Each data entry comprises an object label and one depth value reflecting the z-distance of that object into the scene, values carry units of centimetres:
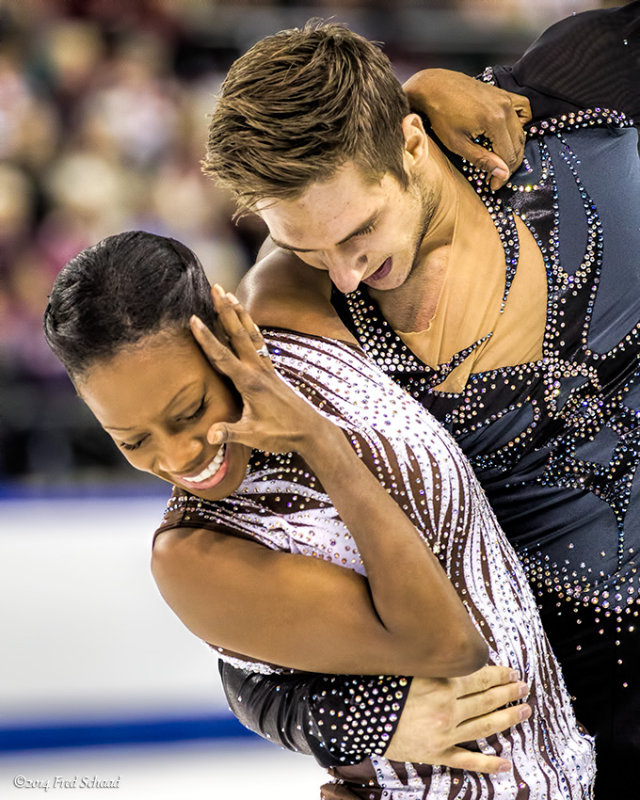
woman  508
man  522
